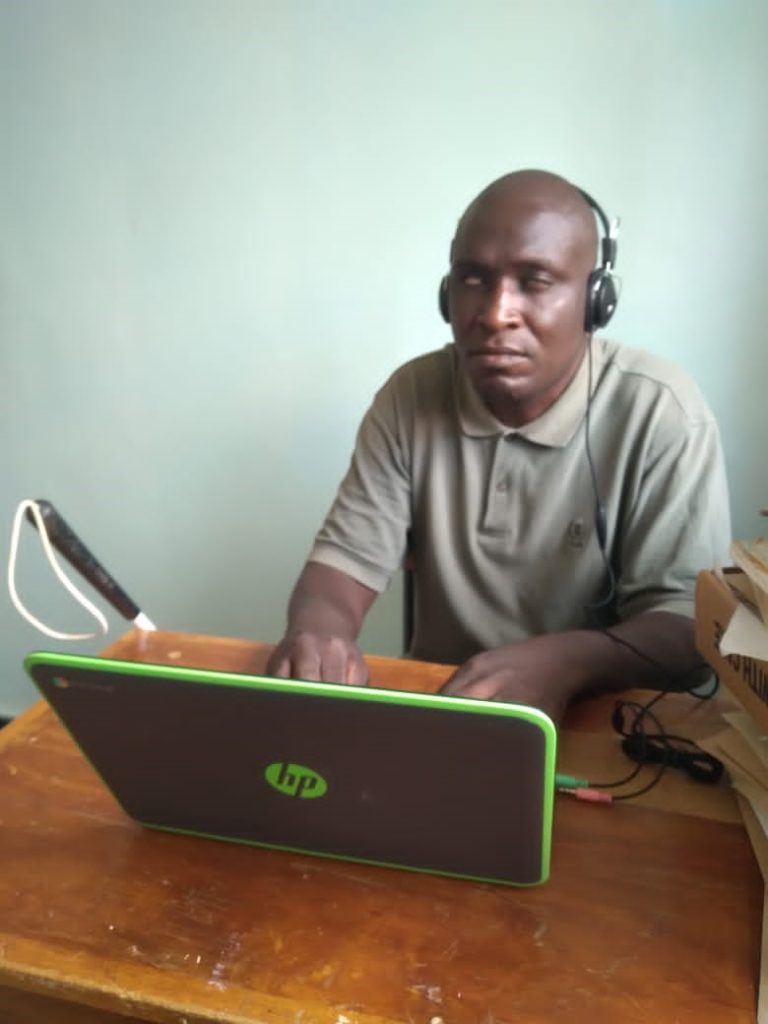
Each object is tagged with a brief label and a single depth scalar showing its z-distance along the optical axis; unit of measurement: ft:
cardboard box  2.01
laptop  1.52
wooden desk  1.59
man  3.01
